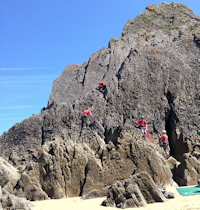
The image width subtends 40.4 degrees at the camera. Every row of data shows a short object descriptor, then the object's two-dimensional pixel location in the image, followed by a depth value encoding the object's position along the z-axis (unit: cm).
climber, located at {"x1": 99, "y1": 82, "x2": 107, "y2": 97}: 2252
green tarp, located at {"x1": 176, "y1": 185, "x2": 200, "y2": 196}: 963
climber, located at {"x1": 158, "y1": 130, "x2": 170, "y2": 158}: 1756
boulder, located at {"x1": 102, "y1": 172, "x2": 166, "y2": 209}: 829
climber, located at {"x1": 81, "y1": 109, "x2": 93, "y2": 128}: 2022
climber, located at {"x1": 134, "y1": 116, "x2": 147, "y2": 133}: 1753
